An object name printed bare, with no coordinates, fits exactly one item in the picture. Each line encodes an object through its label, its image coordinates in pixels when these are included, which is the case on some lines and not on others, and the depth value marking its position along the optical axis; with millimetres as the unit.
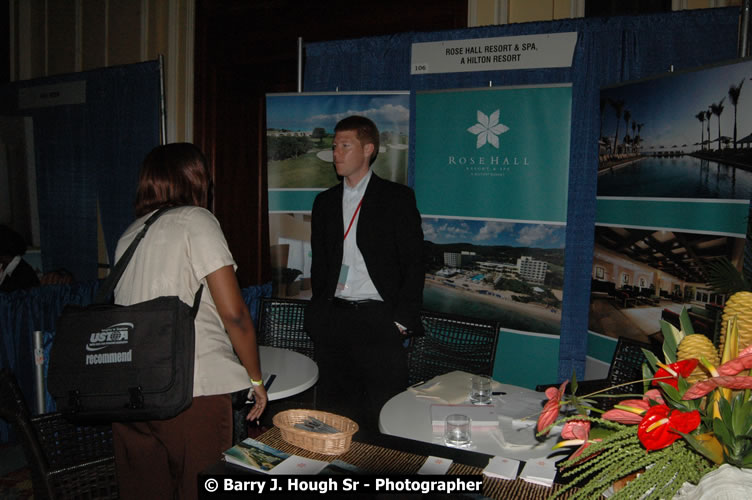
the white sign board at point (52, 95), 5551
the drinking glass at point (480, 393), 2033
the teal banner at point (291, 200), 3902
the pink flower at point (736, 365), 718
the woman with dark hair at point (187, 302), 1700
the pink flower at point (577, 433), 810
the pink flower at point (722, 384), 711
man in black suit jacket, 2777
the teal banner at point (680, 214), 2672
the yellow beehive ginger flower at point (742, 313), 840
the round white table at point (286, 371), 2221
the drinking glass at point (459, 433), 1701
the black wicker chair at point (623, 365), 2441
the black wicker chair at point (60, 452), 1630
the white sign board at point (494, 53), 3330
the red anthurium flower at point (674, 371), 779
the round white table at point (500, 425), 1670
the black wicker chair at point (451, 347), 2727
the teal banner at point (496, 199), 3377
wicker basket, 1469
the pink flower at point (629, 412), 778
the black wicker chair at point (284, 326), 3268
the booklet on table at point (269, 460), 1403
